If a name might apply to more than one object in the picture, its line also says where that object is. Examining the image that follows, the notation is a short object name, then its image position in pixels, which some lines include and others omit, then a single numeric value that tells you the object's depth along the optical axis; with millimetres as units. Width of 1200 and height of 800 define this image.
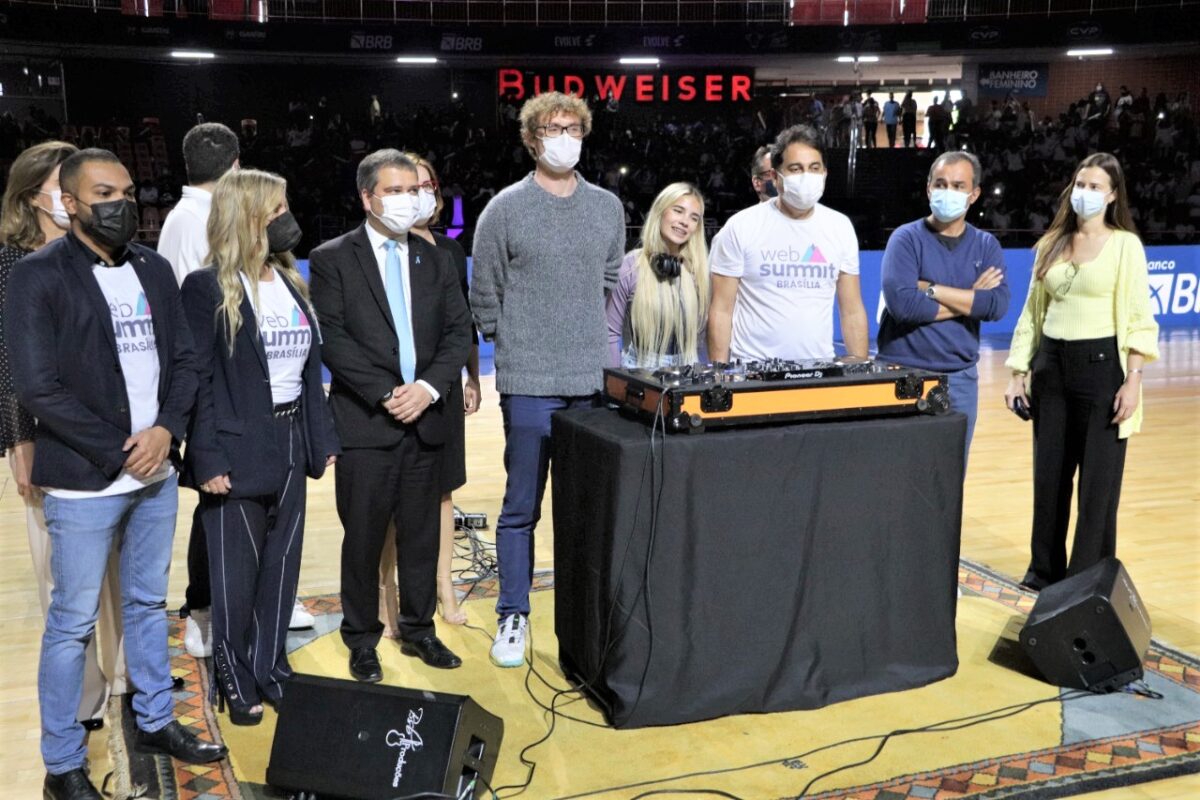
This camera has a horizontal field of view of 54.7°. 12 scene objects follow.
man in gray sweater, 3635
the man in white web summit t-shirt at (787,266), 3844
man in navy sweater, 4129
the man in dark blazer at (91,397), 2730
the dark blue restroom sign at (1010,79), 19750
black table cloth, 3152
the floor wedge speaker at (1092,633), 3434
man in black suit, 3510
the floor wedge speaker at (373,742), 2738
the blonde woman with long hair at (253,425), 3158
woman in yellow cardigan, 4148
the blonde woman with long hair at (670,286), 4188
